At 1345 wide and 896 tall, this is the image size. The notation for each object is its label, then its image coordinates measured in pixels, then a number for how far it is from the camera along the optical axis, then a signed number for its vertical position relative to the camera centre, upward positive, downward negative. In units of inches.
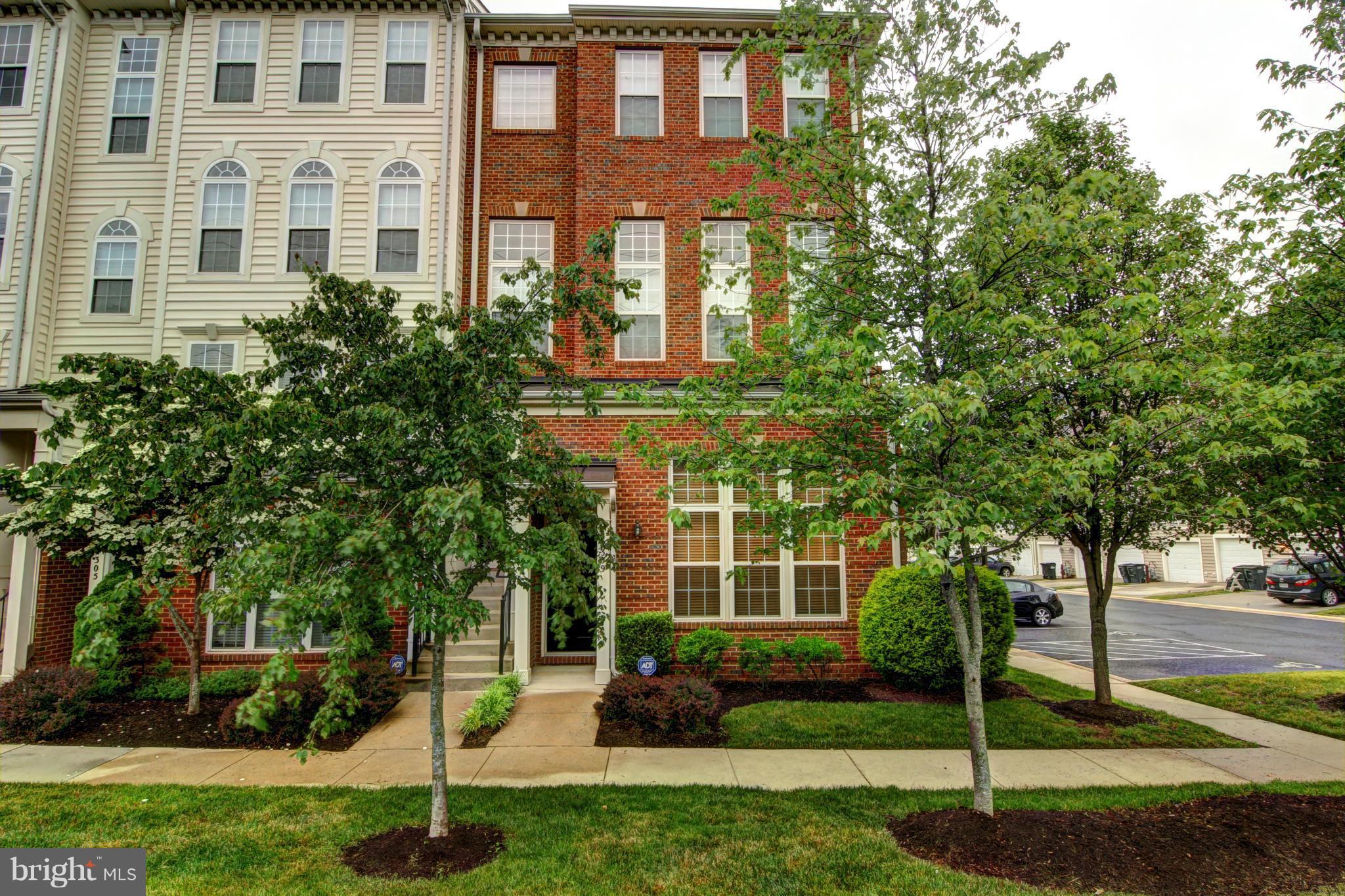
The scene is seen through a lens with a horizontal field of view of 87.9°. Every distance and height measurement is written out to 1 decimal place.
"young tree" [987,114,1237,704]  200.2 +64.9
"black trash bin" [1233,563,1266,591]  1194.0 -54.5
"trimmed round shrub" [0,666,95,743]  323.0 -71.0
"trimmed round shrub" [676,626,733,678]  402.6 -58.2
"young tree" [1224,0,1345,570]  250.1 +88.2
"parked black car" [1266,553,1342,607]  940.0 -57.5
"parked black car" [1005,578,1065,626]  817.5 -68.1
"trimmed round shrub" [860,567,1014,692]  379.2 -47.0
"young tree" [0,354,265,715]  198.7 +29.4
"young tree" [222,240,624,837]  169.6 +23.8
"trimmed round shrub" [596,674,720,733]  321.1 -71.5
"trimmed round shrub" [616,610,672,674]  395.2 -51.3
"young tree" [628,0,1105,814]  209.3 +83.7
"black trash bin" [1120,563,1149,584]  1457.9 -57.0
